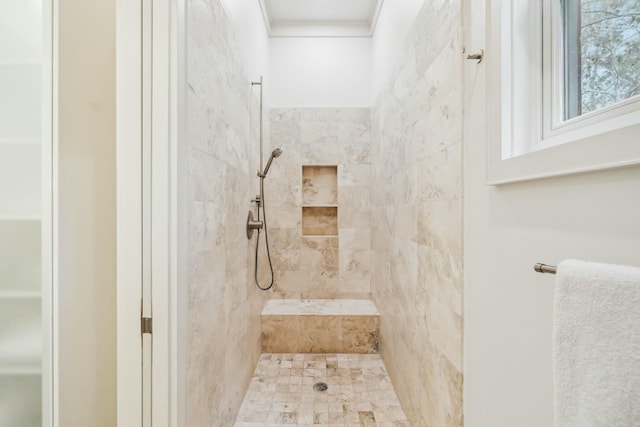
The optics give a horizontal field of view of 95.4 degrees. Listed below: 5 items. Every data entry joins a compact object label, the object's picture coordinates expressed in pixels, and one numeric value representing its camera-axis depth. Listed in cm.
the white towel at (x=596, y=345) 42
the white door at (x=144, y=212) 97
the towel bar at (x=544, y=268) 58
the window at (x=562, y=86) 54
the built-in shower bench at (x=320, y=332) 252
